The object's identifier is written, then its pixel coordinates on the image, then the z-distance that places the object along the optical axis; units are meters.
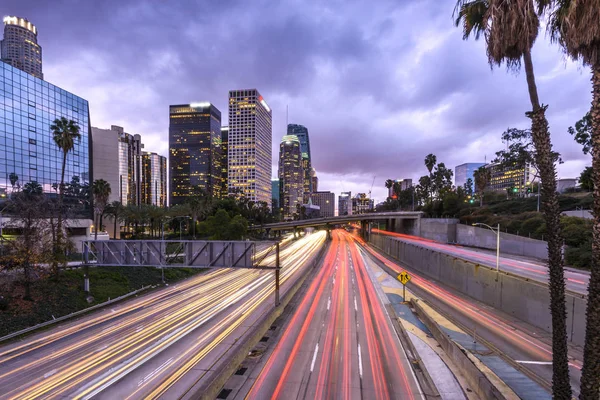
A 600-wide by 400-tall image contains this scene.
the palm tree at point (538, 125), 8.41
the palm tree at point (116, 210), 79.06
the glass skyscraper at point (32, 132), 49.62
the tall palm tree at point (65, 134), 37.91
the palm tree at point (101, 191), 63.03
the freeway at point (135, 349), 14.38
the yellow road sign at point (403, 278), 25.81
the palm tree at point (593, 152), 7.19
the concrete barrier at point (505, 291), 17.67
